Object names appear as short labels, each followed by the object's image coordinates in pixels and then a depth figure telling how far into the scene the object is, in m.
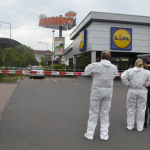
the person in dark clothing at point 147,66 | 4.75
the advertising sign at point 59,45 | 38.12
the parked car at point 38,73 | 21.83
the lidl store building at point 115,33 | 20.97
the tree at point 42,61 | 74.91
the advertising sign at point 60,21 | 40.53
